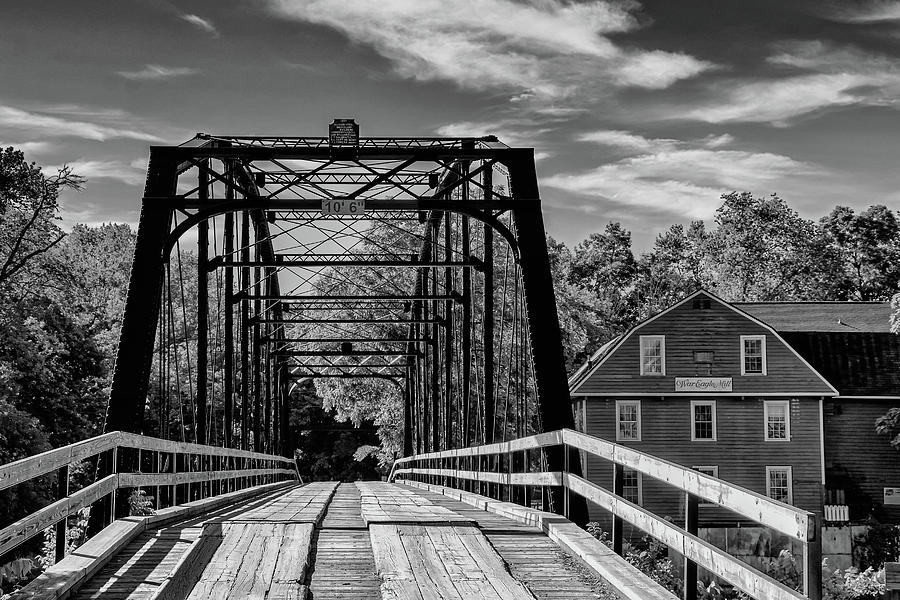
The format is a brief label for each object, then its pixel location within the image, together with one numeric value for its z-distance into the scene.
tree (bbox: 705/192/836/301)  57.81
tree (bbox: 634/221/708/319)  64.81
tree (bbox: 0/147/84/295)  26.94
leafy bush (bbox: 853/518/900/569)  33.16
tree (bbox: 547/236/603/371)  38.53
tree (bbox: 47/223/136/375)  30.88
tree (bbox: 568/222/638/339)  67.31
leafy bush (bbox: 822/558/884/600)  27.45
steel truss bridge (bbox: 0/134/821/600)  5.70
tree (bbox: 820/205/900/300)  58.75
